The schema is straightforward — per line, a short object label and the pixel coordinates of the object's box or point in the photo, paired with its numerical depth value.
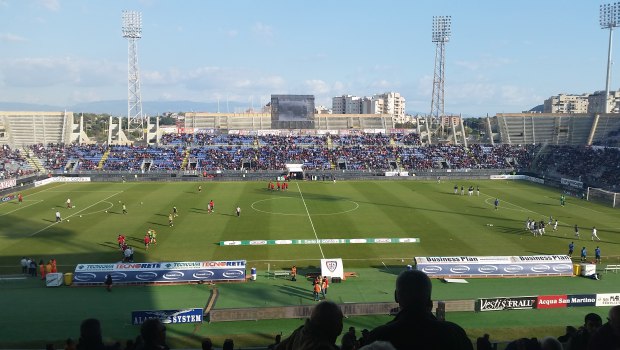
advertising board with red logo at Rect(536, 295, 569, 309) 20.73
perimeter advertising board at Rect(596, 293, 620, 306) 20.62
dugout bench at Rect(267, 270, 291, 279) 25.02
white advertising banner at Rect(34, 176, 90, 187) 63.17
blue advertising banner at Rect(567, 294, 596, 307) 20.80
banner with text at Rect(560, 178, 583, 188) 56.91
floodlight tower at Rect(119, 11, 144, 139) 83.56
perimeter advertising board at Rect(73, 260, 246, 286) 23.48
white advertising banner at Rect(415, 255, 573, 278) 24.52
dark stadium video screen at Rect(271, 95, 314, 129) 87.44
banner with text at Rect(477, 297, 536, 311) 20.39
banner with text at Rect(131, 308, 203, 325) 18.45
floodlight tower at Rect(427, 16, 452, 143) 87.25
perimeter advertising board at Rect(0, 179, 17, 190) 53.15
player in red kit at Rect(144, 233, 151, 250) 30.67
